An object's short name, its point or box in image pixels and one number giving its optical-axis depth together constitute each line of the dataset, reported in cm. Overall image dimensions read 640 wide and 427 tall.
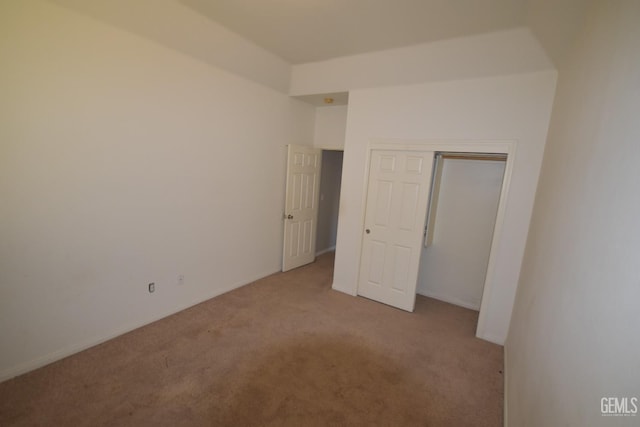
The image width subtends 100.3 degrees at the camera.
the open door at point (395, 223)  326
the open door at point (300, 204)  426
